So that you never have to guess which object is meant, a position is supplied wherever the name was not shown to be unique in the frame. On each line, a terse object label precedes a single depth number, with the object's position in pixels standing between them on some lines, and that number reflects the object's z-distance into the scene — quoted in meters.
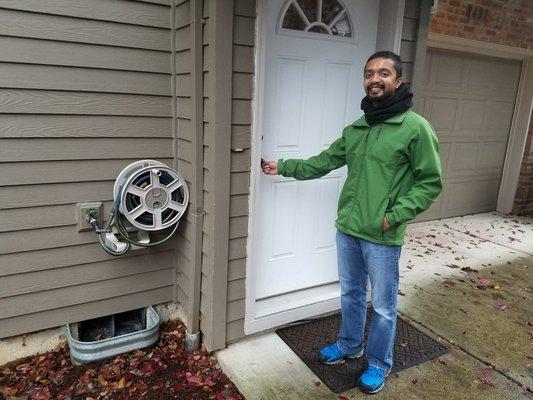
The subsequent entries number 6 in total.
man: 2.11
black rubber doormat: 2.56
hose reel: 2.52
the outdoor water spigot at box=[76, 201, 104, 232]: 2.57
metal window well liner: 2.59
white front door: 2.74
